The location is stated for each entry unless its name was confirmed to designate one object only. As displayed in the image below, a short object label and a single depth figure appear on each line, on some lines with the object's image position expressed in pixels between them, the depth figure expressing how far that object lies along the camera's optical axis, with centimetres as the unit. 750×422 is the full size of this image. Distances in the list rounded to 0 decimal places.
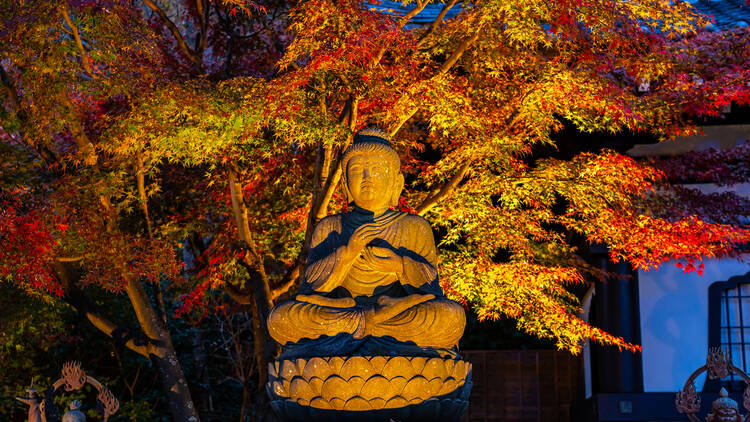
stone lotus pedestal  467
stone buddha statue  492
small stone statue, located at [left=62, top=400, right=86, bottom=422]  662
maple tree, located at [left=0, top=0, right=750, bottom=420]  798
